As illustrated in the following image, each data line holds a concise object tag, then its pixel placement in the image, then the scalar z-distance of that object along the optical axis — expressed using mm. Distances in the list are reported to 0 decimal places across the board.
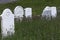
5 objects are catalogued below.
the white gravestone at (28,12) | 17412
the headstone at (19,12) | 16656
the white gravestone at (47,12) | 16656
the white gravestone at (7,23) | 10461
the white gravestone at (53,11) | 17753
